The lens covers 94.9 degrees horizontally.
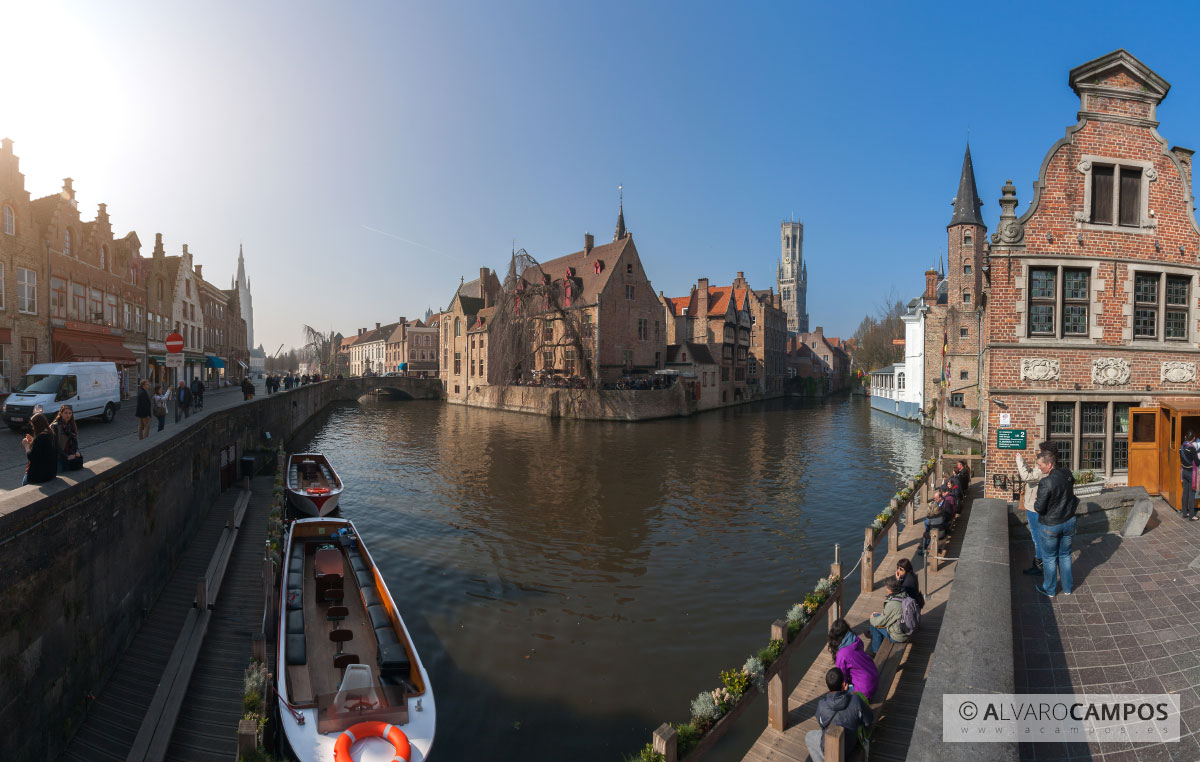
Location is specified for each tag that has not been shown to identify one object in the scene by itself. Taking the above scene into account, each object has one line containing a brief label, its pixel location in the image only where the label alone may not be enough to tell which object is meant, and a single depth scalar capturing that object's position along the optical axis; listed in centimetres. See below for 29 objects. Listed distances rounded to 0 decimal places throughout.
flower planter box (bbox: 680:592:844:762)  592
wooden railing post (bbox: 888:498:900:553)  1301
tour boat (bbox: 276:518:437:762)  627
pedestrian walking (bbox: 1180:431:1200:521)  984
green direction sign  1225
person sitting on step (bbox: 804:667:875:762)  548
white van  1559
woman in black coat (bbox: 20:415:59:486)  814
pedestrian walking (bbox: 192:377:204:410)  2298
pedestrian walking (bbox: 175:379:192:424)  1882
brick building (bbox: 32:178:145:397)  2295
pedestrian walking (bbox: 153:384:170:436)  1625
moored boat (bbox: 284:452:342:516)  1691
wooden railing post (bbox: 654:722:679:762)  539
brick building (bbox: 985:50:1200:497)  1197
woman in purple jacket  620
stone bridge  6462
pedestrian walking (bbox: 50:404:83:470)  936
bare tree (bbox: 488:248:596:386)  4191
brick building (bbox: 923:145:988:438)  3781
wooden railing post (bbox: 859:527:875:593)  1045
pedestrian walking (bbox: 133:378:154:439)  1391
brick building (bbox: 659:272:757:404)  6100
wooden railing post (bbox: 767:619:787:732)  662
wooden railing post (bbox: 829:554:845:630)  927
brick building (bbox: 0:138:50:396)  2012
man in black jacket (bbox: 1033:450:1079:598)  727
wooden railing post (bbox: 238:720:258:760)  554
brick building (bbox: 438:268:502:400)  6394
